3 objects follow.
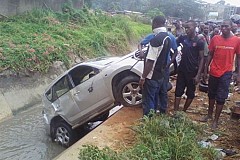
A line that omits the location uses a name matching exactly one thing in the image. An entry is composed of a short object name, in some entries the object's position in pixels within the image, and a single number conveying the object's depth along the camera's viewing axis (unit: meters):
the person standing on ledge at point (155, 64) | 5.16
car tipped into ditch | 6.45
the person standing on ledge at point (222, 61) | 5.25
